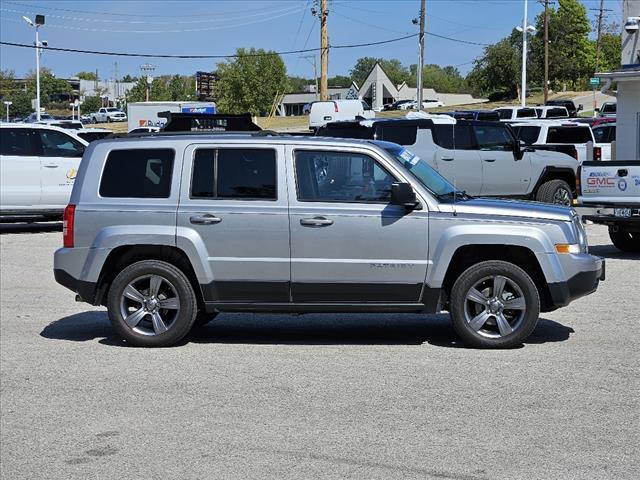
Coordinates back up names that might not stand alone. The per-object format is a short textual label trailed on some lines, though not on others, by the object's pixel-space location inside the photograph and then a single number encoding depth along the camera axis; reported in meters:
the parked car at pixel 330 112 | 42.12
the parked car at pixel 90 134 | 23.87
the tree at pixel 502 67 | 80.94
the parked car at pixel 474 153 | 19.98
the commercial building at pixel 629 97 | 23.33
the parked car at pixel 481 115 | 38.78
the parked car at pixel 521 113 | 43.56
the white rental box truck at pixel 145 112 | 43.66
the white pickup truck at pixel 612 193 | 14.40
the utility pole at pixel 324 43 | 39.68
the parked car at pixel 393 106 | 83.56
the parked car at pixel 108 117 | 87.56
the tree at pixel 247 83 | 81.06
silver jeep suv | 8.49
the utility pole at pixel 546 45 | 65.24
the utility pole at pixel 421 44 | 54.54
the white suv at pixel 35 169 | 18.91
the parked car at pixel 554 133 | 25.06
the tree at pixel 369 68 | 161.88
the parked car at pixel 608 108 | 52.91
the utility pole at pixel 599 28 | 83.69
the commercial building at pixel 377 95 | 110.31
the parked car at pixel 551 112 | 44.16
